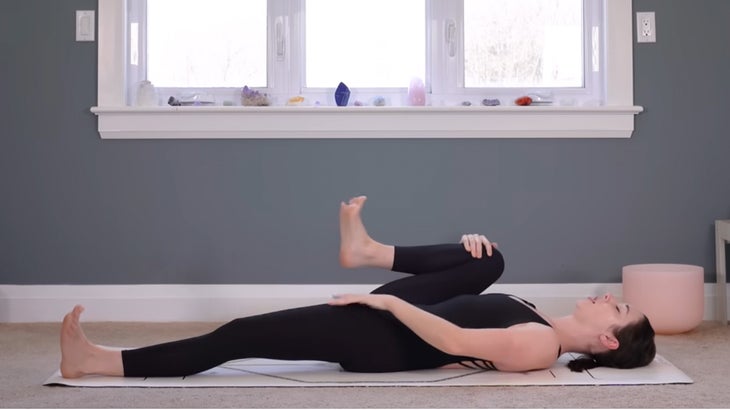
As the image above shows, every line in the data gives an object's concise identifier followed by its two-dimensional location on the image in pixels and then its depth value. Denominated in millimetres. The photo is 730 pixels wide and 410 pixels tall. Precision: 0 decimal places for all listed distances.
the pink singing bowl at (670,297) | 3156
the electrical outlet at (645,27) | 3533
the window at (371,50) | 3611
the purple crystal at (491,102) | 3555
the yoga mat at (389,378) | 2330
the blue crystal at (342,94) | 3521
